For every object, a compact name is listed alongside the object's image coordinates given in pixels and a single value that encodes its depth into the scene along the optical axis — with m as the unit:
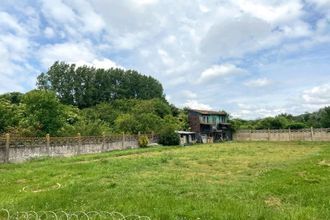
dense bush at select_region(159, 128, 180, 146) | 51.88
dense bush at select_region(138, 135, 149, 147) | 46.72
